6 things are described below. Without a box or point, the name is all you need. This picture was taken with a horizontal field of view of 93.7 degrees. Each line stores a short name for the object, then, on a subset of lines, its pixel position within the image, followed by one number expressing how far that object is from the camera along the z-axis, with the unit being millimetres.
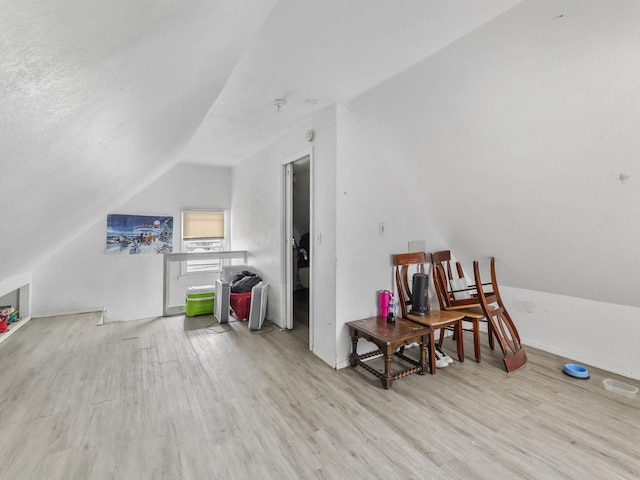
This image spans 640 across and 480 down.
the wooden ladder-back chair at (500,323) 2754
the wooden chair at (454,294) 2953
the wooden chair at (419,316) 2684
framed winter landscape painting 4676
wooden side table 2408
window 5270
